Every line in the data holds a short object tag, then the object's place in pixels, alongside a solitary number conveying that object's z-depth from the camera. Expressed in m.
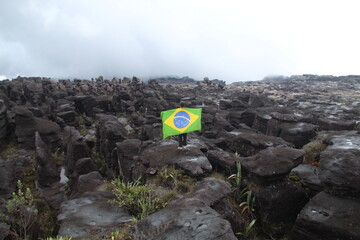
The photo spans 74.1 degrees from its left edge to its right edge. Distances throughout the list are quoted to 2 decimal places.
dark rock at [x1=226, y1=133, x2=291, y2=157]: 18.28
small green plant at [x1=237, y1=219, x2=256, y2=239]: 8.43
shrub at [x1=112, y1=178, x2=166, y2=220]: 8.22
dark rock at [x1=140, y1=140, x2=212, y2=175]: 12.03
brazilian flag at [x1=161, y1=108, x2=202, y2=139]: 12.65
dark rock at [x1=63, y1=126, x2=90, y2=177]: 25.53
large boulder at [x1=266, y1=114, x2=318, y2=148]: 26.41
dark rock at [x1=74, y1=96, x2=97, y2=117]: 60.69
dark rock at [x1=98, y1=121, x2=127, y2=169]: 28.84
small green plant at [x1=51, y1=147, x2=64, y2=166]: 31.49
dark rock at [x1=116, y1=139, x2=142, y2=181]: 18.82
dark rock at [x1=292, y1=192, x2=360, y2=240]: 7.25
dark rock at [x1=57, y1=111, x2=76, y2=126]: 45.14
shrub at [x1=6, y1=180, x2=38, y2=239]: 9.17
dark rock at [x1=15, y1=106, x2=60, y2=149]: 33.72
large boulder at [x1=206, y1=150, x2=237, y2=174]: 12.34
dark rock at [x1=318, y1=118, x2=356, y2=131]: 32.31
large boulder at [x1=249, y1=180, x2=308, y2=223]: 9.32
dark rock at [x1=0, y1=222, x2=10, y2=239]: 8.15
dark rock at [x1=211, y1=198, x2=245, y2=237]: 8.33
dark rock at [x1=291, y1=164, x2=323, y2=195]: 9.82
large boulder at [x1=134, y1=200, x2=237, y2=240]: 5.79
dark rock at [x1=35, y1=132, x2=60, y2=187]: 24.56
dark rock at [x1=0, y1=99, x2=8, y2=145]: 34.06
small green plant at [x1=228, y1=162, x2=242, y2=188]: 10.60
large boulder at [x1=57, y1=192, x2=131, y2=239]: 7.70
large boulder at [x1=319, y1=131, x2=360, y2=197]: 7.95
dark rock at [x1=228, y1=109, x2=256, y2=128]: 45.78
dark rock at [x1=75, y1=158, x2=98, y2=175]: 22.45
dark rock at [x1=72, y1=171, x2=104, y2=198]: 15.07
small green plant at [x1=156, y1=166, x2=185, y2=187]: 11.03
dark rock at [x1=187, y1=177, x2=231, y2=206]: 8.47
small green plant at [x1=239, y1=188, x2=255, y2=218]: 9.41
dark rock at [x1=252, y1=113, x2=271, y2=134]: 38.26
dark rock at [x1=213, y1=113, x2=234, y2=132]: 38.81
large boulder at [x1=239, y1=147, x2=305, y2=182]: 9.63
